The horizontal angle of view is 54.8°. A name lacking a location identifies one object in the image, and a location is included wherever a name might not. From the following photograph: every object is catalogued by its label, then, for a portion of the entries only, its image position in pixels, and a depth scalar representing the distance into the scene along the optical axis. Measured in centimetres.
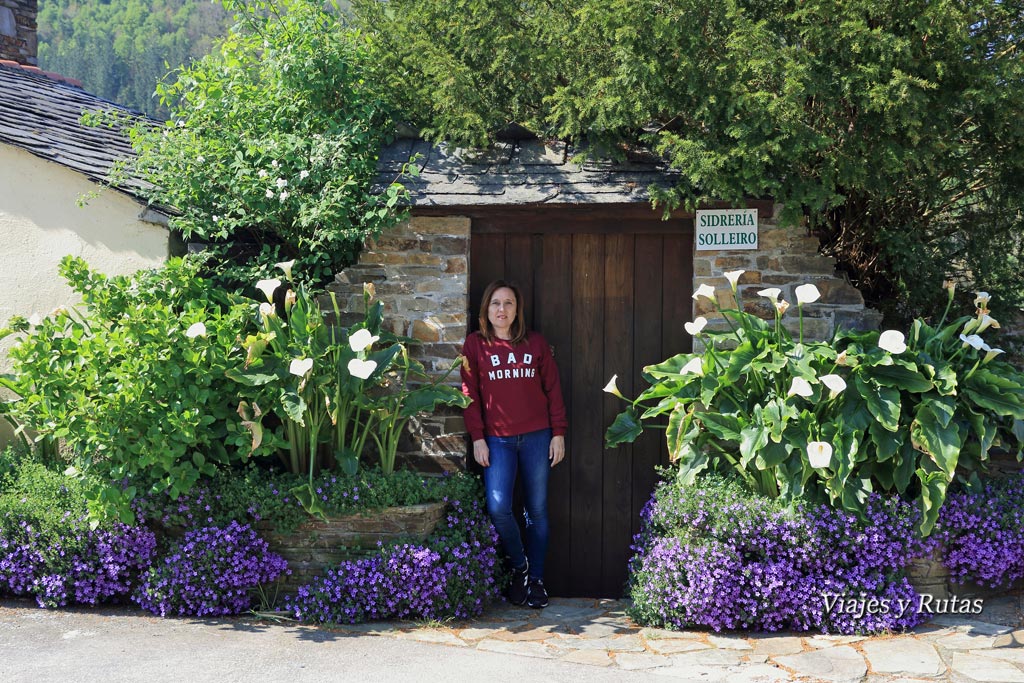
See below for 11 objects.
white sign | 596
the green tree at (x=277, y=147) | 608
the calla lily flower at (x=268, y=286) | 551
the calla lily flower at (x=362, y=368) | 522
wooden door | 629
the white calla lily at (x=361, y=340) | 526
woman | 580
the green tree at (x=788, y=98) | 506
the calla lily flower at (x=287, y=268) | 567
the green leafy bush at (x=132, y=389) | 518
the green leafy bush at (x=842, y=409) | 513
